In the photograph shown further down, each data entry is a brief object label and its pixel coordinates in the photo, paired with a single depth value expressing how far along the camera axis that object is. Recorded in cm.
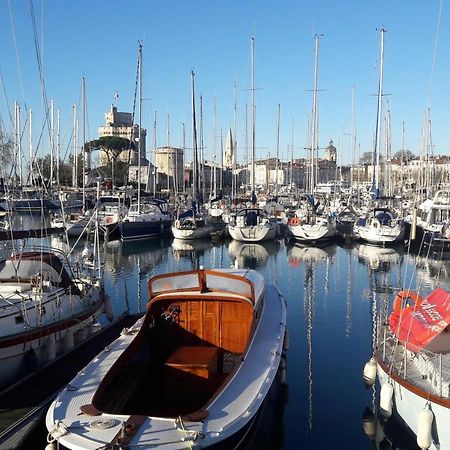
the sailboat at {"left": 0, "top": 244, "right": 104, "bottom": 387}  1309
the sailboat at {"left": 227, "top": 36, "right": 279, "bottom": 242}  4497
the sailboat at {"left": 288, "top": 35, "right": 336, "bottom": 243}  4425
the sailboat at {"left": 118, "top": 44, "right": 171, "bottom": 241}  4678
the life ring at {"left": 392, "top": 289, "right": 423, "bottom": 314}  1268
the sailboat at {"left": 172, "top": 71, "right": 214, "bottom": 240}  4633
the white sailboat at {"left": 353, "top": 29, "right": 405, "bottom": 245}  4247
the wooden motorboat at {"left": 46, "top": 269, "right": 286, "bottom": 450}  791
